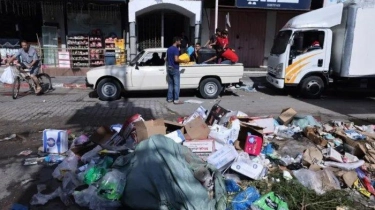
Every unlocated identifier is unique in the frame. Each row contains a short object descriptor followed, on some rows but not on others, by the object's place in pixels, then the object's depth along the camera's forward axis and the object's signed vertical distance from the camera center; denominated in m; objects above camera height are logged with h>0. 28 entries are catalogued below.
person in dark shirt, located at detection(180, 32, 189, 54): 15.00 +0.37
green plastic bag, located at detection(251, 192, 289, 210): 3.63 -1.69
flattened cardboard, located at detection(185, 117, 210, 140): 5.09 -1.26
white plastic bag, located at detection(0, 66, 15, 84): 9.68 -0.91
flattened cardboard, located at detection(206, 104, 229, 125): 5.95 -1.18
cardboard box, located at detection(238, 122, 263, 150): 5.14 -1.29
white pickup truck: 9.65 -0.82
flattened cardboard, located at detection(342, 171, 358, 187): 4.23 -1.61
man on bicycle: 10.02 -0.39
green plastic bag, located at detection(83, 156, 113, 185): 4.11 -1.59
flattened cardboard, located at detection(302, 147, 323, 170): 4.58 -1.51
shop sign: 14.56 +2.11
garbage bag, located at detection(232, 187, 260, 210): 3.71 -1.71
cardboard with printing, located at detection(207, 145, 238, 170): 4.34 -1.43
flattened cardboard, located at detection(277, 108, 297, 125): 6.43 -1.28
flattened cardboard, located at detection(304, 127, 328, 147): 5.46 -1.44
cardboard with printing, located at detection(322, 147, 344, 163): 4.76 -1.50
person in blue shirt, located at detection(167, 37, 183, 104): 9.09 -0.65
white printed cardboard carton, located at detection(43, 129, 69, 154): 5.17 -1.50
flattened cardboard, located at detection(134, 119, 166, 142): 4.83 -1.20
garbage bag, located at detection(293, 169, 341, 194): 4.09 -1.62
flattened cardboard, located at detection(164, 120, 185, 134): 5.35 -1.27
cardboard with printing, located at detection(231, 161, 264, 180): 4.31 -1.56
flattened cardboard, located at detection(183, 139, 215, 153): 4.70 -1.38
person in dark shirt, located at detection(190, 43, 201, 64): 10.44 -0.24
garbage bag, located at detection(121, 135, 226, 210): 3.48 -1.48
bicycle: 9.75 -1.11
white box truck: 9.98 +0.08
